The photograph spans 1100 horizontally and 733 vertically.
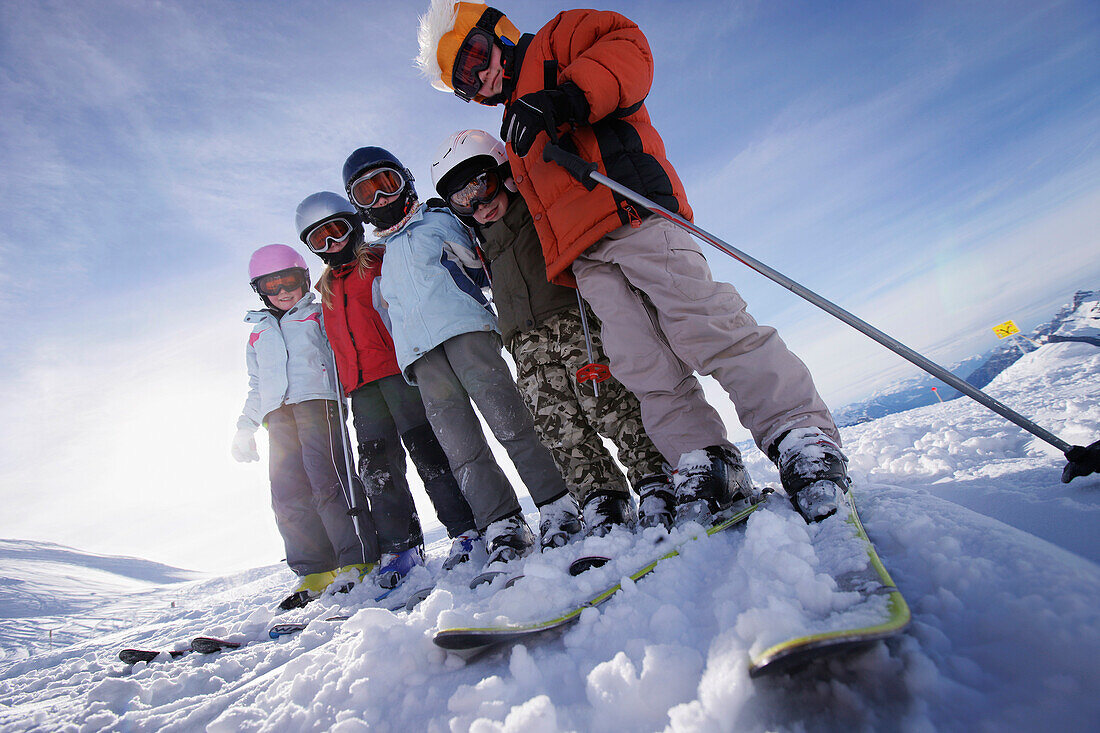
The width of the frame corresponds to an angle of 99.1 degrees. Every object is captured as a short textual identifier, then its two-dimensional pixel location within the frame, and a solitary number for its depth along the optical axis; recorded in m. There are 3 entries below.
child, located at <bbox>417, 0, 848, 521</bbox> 1.95
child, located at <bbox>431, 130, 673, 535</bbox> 2.77
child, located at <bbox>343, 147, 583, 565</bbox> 2.99
